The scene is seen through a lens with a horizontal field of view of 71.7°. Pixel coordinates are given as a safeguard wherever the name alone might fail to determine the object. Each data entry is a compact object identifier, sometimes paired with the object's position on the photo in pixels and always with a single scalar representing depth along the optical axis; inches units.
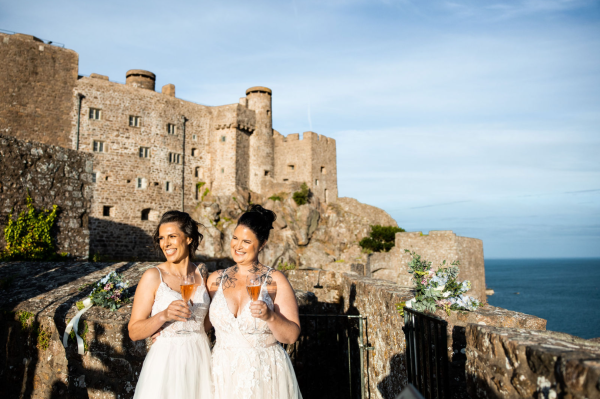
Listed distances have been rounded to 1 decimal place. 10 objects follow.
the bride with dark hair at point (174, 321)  126.5
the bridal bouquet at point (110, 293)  172.2
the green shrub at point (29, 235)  259.1
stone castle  1091.3
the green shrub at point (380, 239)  1482.5
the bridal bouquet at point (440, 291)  149.3
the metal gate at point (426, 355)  129.6
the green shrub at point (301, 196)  1501.0
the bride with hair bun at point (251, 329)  126.5
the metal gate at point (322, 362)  263.3
